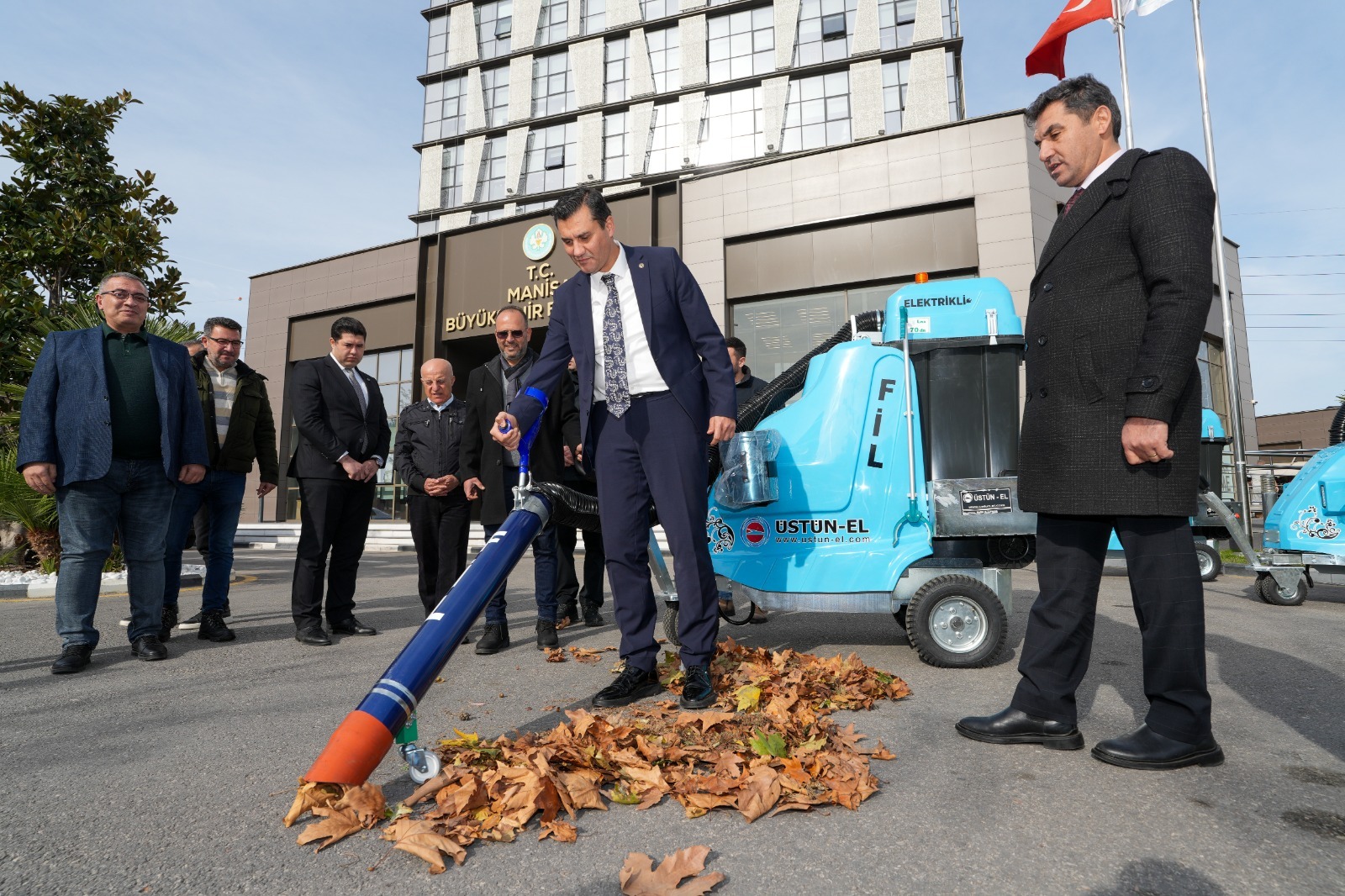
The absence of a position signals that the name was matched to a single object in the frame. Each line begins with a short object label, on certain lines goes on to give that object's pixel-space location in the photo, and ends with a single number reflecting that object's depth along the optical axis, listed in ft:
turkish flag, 44.55
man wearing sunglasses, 14.75
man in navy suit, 10.29
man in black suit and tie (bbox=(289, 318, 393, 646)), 16.14
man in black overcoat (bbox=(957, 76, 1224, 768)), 7.42
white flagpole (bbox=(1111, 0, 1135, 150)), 44.96
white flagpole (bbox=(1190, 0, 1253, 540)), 39.63
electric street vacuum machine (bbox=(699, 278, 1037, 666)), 12.50
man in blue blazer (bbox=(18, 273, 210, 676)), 13.12
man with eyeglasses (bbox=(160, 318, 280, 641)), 16.44
